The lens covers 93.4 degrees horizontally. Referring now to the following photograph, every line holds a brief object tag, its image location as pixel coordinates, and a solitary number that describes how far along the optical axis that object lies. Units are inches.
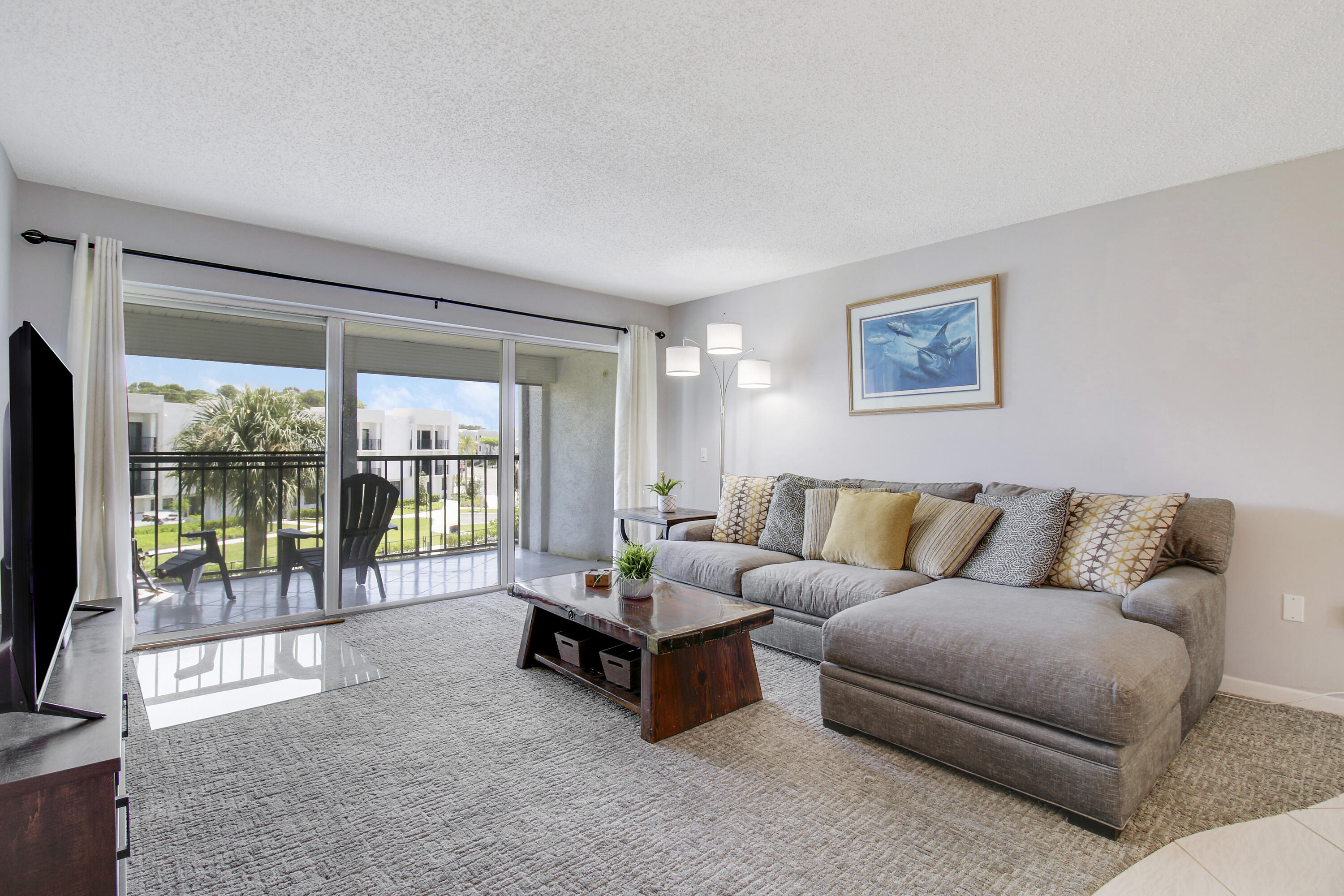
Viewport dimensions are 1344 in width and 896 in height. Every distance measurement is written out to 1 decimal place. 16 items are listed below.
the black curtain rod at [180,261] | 117.8
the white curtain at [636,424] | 210.8
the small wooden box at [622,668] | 102.2
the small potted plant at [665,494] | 182.4
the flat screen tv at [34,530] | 46.6
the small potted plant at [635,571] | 108.0
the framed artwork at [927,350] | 143.8
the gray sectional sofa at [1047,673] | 70.1
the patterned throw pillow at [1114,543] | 102.5
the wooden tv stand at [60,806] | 38.5
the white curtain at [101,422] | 121.6
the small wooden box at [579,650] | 111.9
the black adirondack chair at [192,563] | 139.1
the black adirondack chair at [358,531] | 154.6
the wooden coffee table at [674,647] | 92.9
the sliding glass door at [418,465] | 162.4
